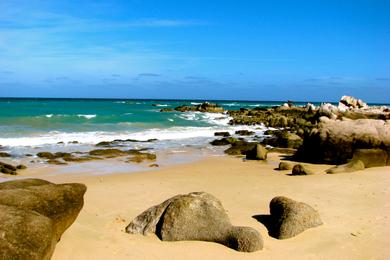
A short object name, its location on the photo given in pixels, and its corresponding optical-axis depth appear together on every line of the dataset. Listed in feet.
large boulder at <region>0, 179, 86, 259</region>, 15.92
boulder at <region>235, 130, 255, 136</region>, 96.75
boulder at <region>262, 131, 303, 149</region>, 69.92
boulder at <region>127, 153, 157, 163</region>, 56.25
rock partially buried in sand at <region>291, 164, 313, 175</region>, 42.63
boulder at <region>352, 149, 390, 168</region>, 46.39
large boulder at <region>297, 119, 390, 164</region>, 48.14
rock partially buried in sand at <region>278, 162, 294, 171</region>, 46.65
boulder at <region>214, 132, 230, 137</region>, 92.61
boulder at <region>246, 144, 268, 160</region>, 56.47
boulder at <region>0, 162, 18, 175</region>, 45.85
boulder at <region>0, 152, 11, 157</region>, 59.06
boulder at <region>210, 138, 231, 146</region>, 75.81
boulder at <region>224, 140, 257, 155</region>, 63.71
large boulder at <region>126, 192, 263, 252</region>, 21.94
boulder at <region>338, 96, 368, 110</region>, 163.22
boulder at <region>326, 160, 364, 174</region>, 42.83
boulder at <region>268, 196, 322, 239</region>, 23.85
